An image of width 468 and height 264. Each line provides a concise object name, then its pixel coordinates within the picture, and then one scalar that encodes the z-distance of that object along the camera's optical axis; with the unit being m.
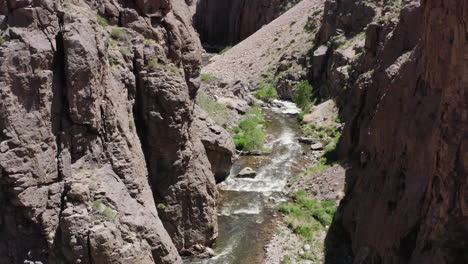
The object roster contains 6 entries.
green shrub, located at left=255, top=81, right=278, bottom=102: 59.67
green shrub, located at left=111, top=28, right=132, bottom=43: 21.86
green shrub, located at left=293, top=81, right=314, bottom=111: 54.22
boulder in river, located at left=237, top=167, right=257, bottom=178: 36.62
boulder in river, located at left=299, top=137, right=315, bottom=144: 43.69
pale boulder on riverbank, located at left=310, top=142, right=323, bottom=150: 41.67
